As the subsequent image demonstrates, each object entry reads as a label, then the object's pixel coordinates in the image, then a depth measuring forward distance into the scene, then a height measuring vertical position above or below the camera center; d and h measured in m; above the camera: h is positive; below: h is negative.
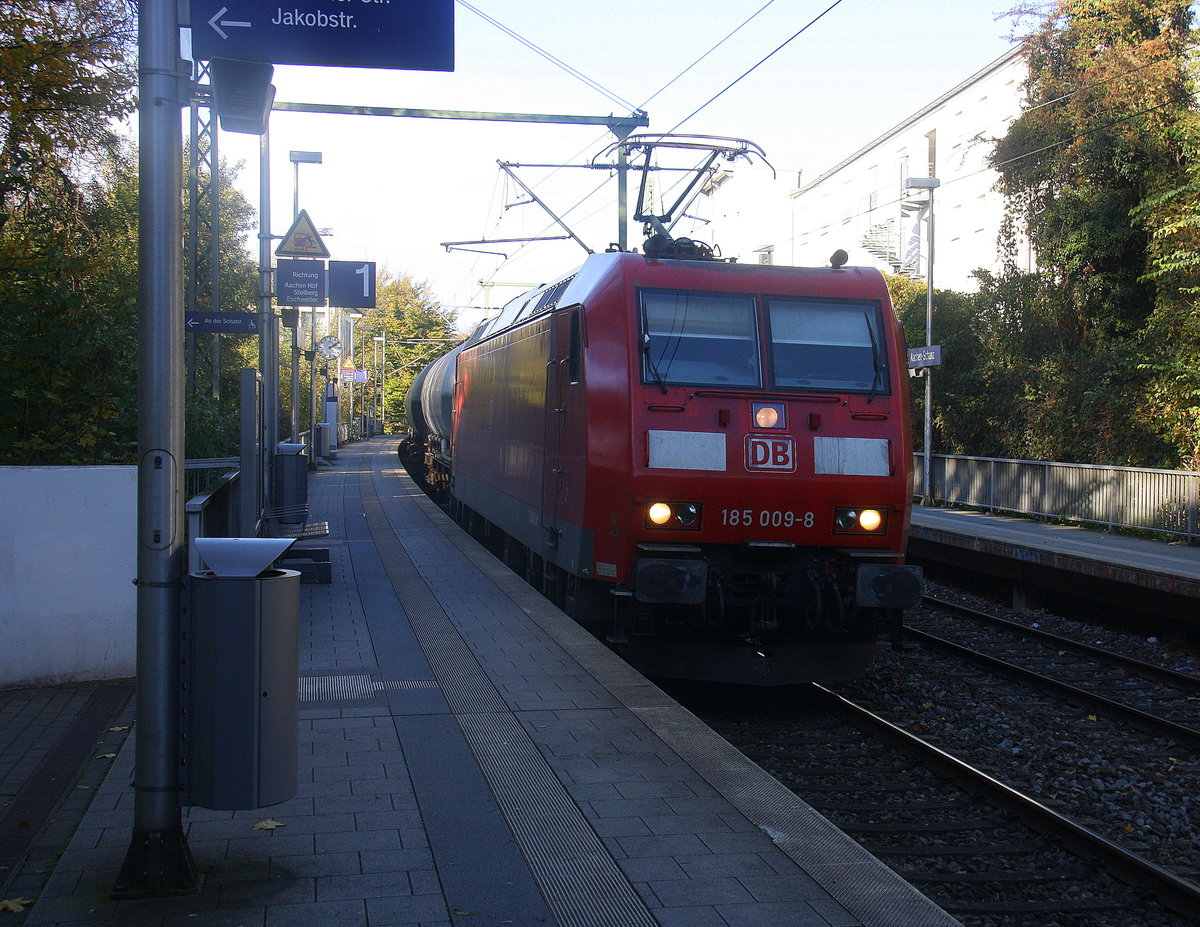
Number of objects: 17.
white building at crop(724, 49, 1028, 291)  32.25 +8.50
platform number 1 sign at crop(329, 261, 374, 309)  20.03 +2.83
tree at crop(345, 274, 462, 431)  77.62 +8.35
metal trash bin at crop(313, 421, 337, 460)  38.38 +0.01
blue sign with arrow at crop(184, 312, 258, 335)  12.66 +1.34
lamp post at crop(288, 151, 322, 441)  24.05 +5.65
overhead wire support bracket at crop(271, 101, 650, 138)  13.12 +3.94
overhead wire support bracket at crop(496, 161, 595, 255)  16.48 +3.53
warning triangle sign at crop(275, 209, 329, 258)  16.38 +2.94
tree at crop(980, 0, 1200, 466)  20.06 +4.15
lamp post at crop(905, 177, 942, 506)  22.62 +2.23
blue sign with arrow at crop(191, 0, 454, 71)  4.80 +1.80
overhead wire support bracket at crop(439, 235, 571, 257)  19.77 +3.64
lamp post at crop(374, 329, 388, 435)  77.58 +4.06
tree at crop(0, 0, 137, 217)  9.09 +3.10
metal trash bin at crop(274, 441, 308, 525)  13.43 -0.53
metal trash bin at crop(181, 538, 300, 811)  4.05 -0.85
